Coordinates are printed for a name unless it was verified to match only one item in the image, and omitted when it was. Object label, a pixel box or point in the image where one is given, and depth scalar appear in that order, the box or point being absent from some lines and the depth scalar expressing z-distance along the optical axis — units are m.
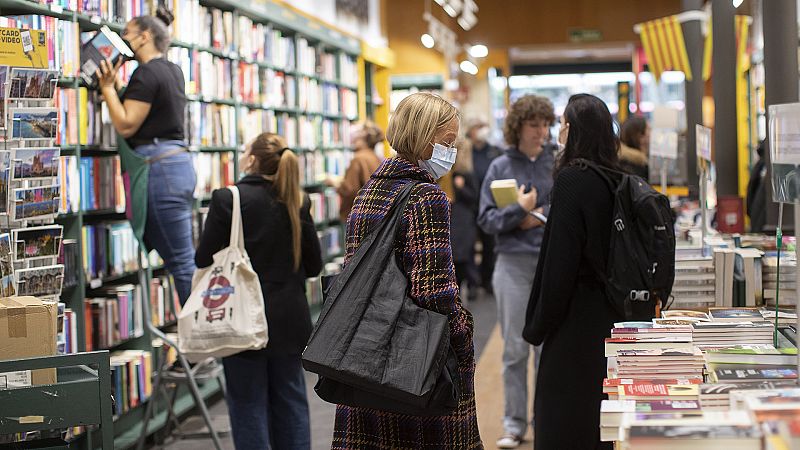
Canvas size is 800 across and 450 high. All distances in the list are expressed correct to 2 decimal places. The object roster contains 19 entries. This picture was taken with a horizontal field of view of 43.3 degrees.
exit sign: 17.69
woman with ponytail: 4.12
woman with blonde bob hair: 2.71
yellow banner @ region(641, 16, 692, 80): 8.29
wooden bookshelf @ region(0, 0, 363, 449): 4.75
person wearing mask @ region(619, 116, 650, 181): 6.52
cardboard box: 3.04
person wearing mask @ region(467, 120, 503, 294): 11.19
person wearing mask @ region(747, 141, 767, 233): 6.94
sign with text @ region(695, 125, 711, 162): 4.55
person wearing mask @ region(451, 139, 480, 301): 10.23
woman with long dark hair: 3.48
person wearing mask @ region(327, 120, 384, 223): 7.46
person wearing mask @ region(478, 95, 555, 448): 4.97
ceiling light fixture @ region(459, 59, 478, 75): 16.58
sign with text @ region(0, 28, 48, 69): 3.35
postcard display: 3.41
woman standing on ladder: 4.86
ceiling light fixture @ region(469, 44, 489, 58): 16.03
